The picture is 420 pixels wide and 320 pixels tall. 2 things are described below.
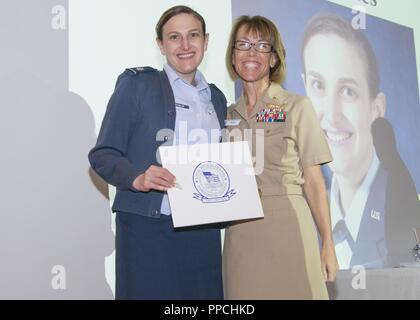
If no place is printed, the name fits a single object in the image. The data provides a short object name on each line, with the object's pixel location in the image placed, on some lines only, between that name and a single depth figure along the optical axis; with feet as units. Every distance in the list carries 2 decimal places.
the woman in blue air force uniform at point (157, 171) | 5.63
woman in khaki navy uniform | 5.93
